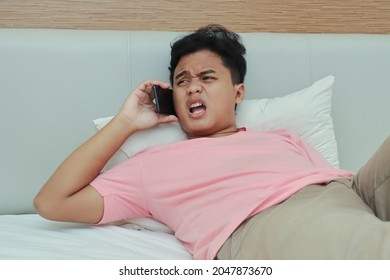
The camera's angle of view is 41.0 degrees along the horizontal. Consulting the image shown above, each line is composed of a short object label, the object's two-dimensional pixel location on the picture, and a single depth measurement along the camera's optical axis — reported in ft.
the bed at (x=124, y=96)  4.91
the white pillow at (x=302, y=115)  5.09
